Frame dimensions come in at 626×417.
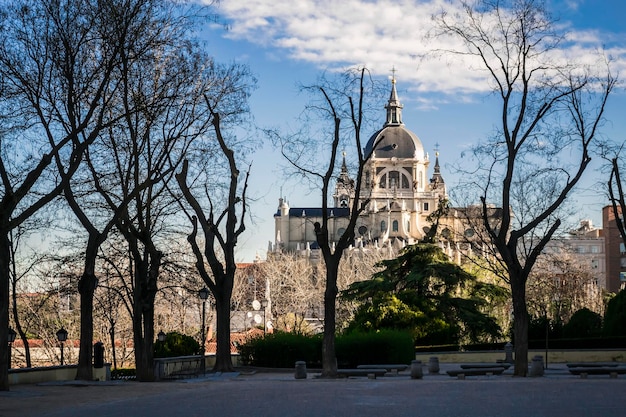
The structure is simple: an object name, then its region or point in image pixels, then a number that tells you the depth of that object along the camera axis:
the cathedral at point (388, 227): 189.88
